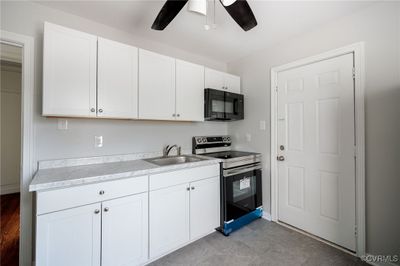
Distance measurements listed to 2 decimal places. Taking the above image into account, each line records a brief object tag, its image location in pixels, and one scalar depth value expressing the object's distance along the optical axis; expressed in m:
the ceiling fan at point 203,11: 1.30
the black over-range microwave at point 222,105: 2.50
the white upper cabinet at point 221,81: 2.58
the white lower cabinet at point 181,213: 1.76
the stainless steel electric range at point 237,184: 2.24
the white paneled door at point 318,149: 1.92
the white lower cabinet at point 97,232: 1.28
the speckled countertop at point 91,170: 1.32
